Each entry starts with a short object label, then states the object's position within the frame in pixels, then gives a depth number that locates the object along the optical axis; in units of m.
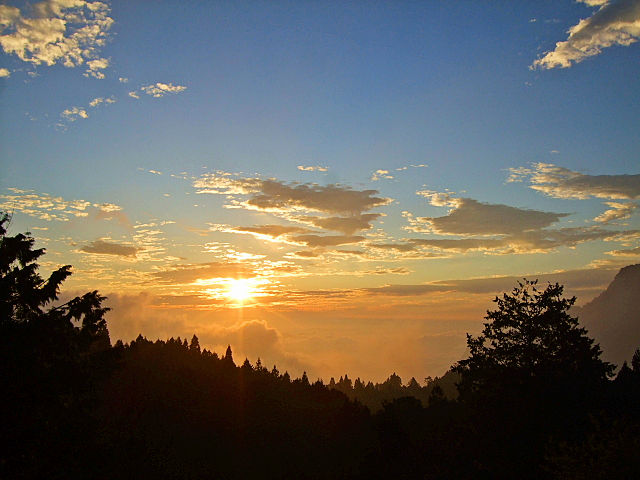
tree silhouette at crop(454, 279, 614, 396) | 30.91
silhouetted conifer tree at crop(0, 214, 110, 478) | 17.23
